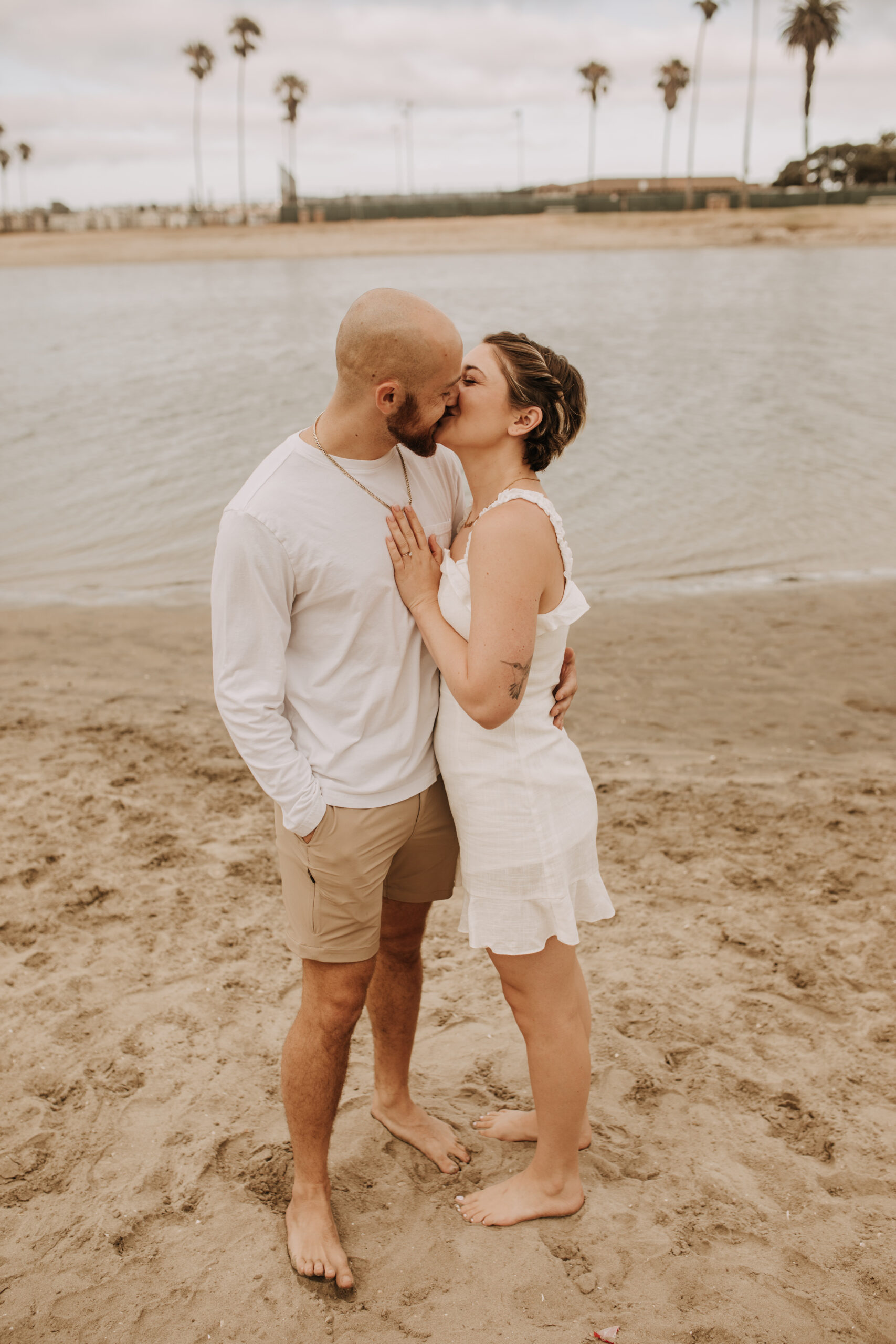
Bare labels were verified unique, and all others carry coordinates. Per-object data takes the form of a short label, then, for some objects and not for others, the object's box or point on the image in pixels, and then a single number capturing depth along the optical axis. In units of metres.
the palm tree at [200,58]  84.19
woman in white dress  2.29
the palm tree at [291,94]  90.25
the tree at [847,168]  73.62
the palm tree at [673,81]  92.00
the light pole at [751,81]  77.19
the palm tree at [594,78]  93.12
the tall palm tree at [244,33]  80.88
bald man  2.26
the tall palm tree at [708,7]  79.94
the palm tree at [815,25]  77.56
